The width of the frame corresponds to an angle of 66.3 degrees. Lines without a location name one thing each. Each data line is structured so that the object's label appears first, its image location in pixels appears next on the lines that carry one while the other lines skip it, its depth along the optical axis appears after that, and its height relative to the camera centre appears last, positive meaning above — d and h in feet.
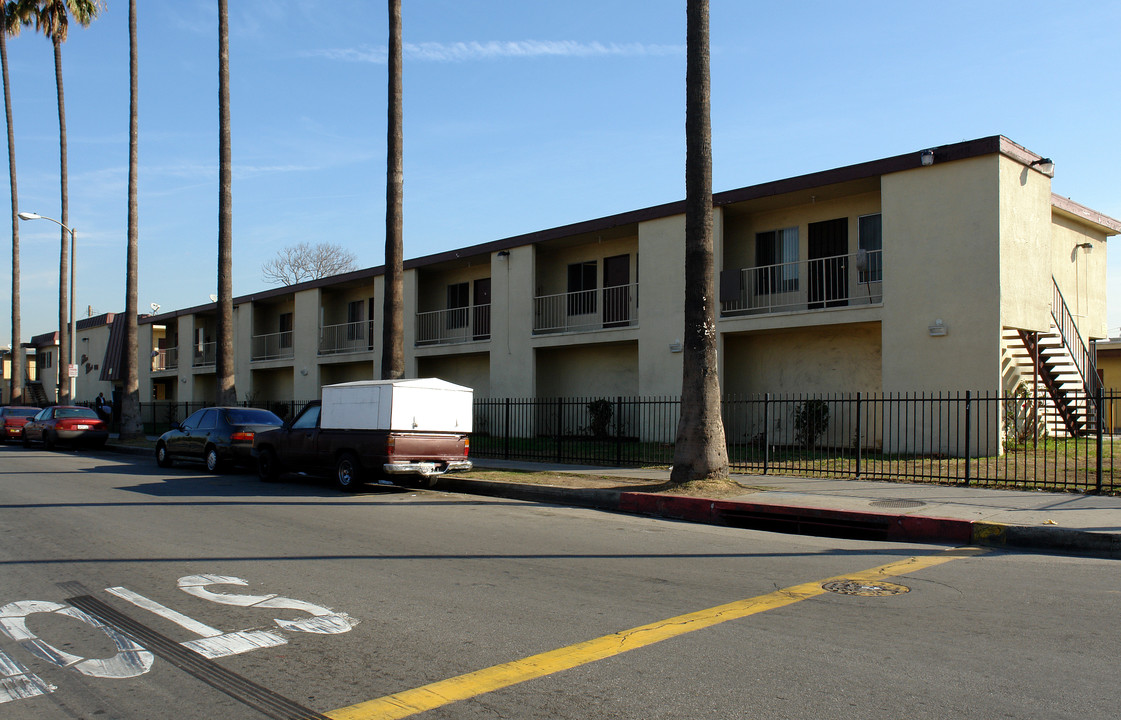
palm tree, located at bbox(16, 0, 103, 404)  118.21 +51.38
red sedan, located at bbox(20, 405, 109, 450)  86.43 -3.85
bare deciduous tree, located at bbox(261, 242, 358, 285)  216.33 +31.16
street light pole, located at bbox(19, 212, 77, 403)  102.90 +10.45
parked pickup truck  45.44 -2.24
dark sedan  58.95 -3.33
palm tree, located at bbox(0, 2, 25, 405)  121.72 +25.44
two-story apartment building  54.85 +8.47
